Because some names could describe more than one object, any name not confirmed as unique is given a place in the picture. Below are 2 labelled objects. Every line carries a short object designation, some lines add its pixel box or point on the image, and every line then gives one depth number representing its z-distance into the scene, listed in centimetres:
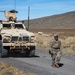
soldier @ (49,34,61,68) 1605
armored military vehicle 2108
